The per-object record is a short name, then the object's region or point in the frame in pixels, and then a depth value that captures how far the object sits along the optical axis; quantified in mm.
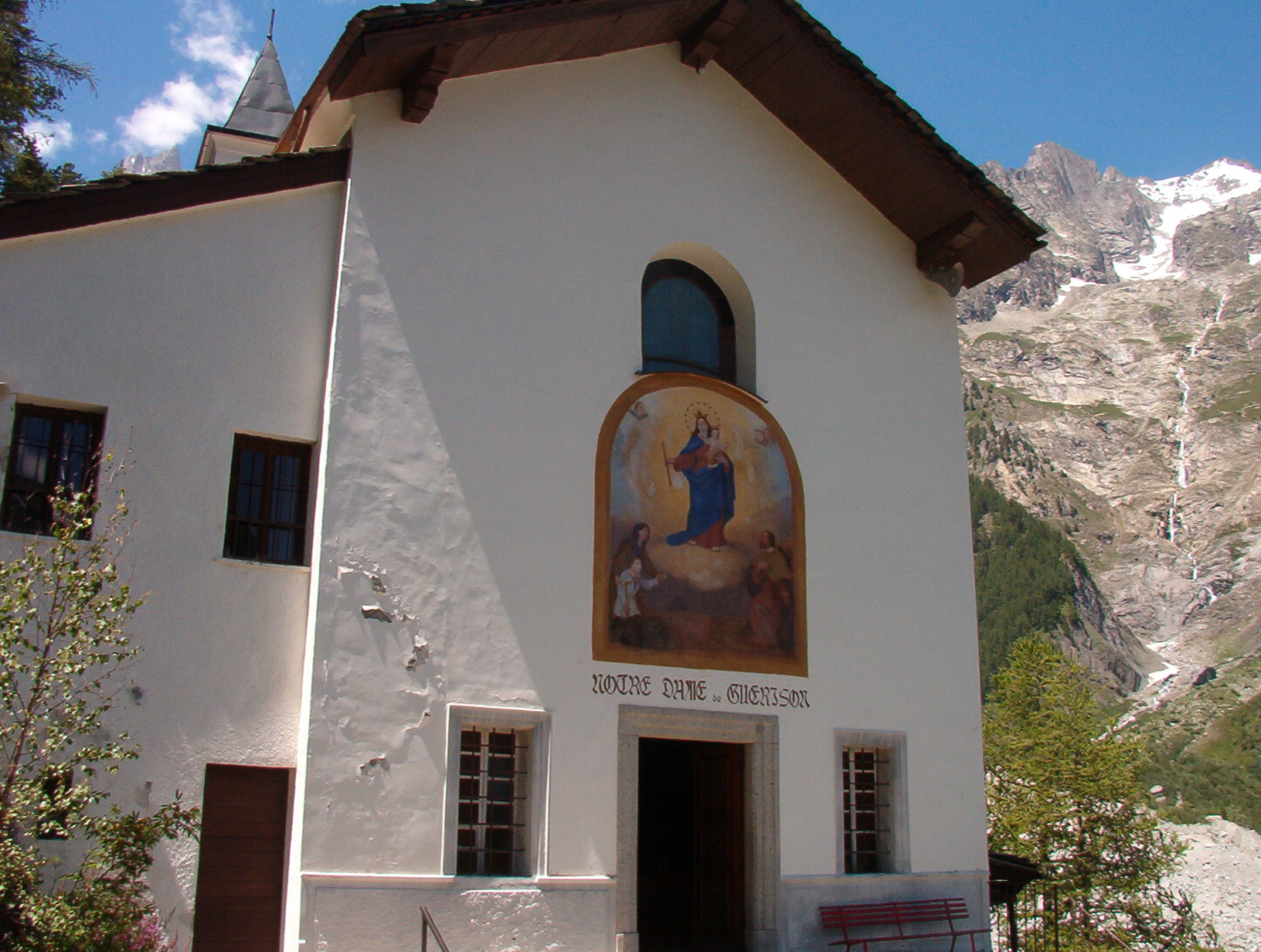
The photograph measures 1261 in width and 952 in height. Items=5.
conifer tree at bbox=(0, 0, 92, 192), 16188
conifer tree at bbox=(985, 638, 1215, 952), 26484
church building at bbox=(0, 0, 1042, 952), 10047
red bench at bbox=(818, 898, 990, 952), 11961
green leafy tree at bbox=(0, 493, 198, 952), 8359
